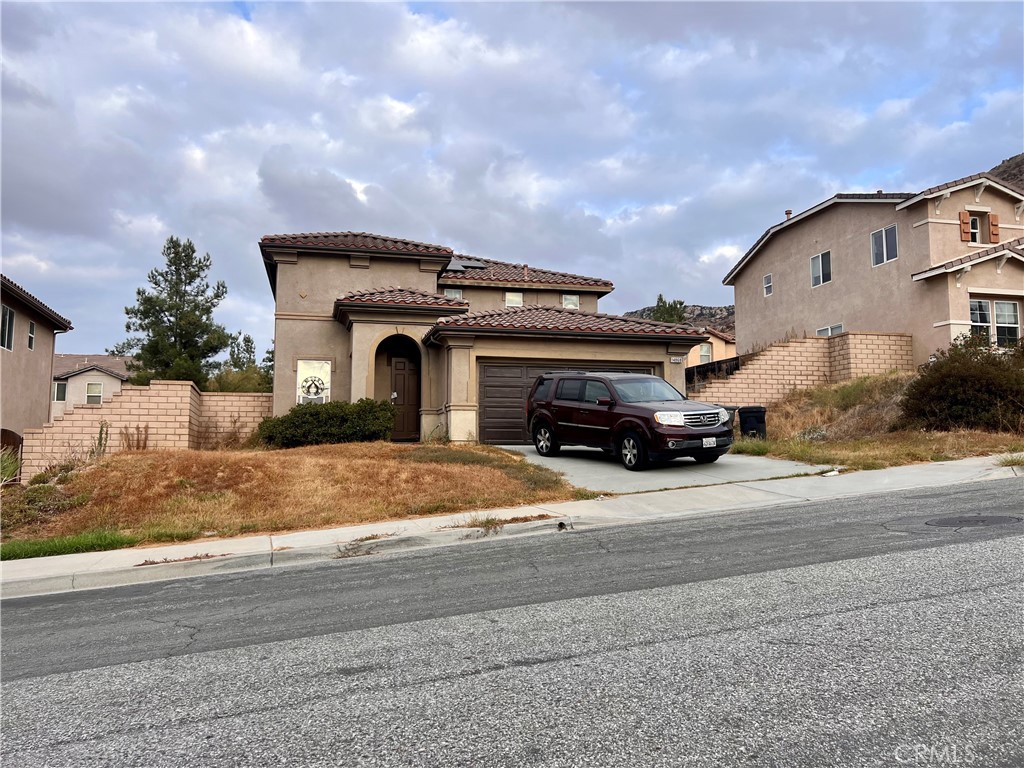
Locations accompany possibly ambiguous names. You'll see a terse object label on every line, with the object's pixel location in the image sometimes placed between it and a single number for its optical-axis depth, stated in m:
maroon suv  13.08
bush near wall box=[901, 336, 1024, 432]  15.24
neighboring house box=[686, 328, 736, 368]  45.09
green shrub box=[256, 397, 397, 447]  17.28
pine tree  35.38
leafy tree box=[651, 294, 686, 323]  40.00
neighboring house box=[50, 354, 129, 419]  40.41
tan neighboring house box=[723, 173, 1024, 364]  23.70
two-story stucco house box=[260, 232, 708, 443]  18.80
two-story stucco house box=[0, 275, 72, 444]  21.34
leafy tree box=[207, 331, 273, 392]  36.76
